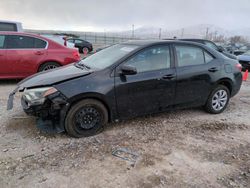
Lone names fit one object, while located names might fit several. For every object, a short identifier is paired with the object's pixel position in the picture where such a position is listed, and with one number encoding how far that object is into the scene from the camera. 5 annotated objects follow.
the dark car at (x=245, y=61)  11.27
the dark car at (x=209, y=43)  10.90
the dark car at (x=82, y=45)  21.24
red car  6.19
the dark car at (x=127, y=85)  3.36
